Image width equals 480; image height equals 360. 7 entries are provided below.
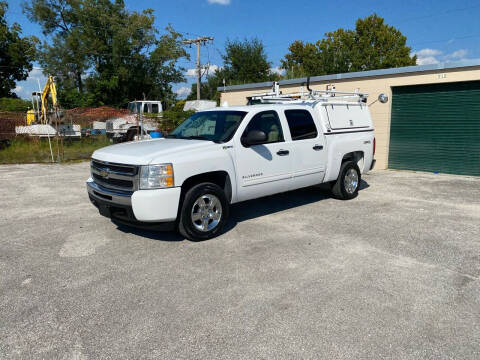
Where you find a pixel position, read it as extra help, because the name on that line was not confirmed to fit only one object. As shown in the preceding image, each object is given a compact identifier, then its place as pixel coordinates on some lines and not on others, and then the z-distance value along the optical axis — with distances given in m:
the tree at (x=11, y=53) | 37.72
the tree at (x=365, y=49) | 40.91
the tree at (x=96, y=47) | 37.84
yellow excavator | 18.55
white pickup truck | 4.74
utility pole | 33.92
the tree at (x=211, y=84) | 39.59
